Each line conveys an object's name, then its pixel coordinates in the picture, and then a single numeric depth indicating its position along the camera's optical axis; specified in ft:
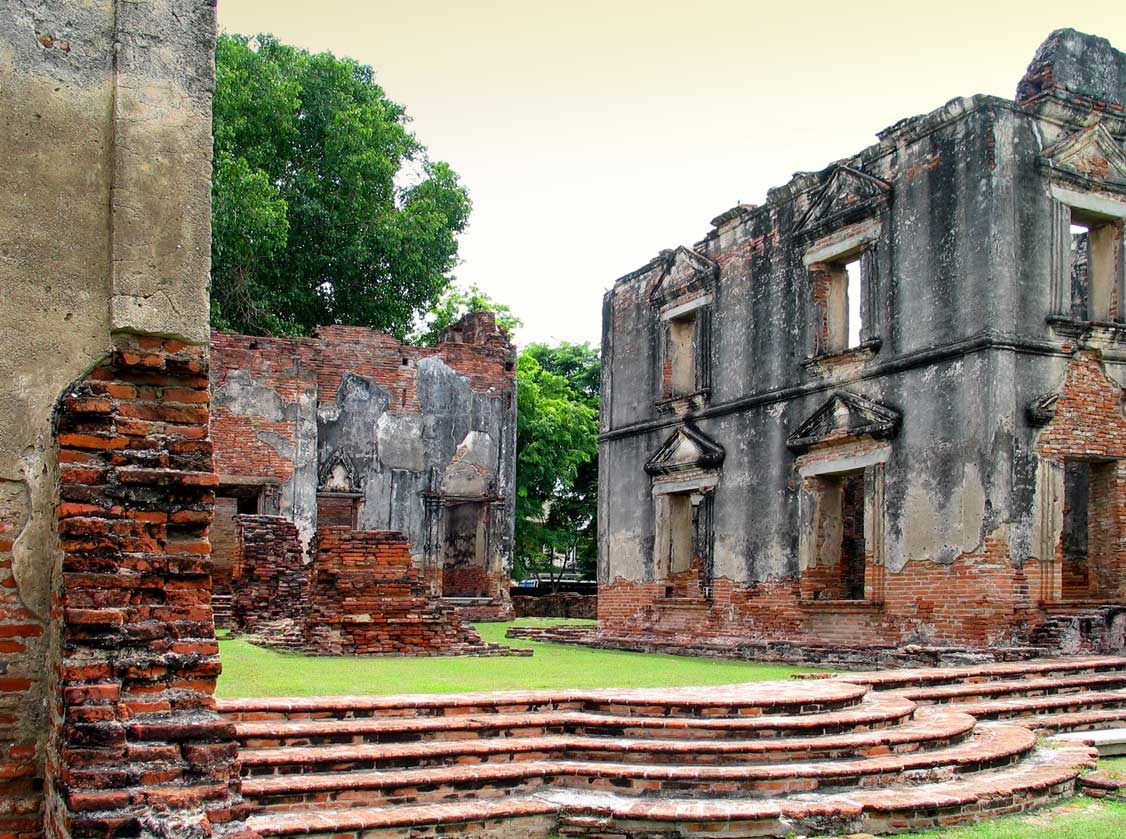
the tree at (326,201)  92.58
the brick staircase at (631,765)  20.30
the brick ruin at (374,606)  43.86
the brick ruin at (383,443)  75.20
